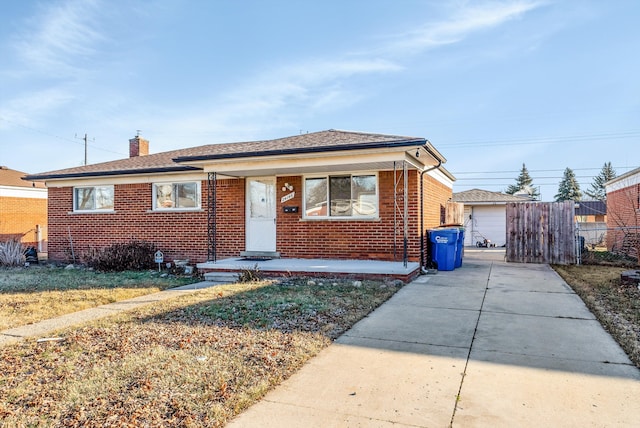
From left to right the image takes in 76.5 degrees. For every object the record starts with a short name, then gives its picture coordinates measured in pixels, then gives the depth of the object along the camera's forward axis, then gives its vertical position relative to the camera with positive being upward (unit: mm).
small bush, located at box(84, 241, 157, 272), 11641 -1050
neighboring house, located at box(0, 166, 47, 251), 21094 +594
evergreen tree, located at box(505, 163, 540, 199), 63531 +5817
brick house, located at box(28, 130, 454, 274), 10156 +620
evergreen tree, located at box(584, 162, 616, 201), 70500 +7163
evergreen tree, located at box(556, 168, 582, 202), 60625 +4813
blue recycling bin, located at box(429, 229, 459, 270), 10781 -729
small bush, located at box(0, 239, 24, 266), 13297 -1094
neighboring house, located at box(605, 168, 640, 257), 15359 +608
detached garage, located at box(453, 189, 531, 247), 24469 -22
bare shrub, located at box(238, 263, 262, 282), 9336 -1262
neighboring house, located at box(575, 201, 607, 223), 47359 +830
